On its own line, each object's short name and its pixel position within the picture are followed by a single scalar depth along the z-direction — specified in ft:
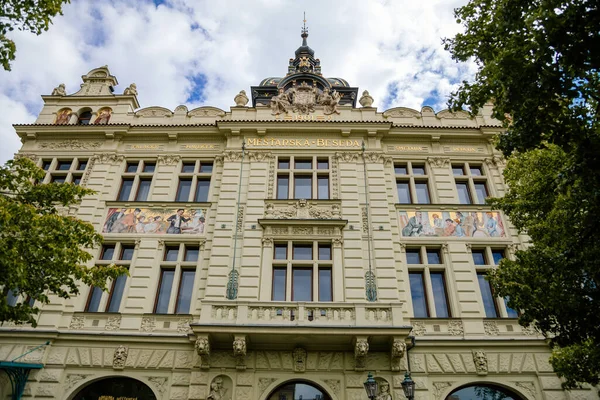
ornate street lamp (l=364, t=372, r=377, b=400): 36.78
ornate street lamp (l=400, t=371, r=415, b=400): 36.51
